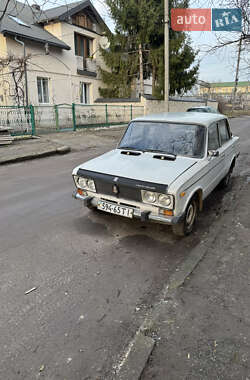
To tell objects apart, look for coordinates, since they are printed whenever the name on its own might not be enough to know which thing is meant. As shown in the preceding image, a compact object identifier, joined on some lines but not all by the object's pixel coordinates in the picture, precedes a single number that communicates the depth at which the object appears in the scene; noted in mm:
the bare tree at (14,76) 15656
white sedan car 3525
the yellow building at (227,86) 76675
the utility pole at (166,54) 13555
